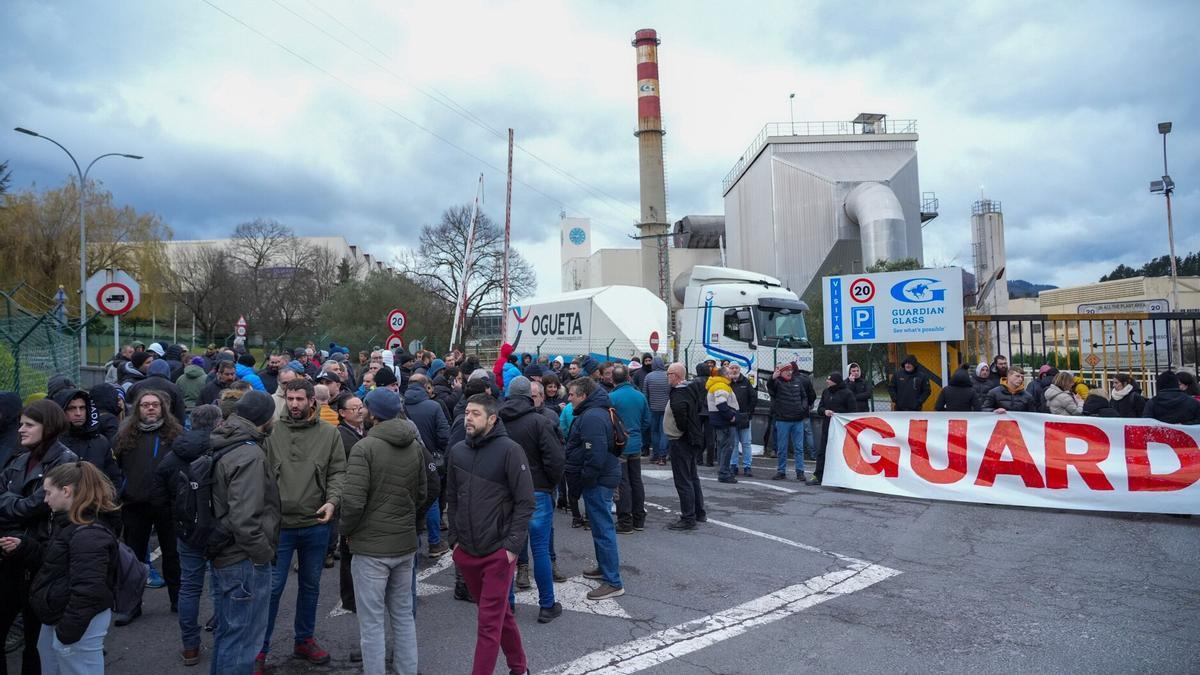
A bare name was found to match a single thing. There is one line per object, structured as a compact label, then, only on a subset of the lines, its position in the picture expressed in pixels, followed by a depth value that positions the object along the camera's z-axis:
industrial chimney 49.12
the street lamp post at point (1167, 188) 33.72
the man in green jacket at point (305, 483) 4.70
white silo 60.42
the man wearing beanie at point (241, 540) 4.28
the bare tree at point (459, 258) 49.44
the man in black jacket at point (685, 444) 8.20
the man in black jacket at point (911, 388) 12.20
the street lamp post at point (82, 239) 18.11
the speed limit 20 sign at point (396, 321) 17.88
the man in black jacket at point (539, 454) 5.58
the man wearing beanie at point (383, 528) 4.39
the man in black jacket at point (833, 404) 10.98
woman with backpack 3.74
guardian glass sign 13.00
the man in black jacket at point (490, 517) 4.41
